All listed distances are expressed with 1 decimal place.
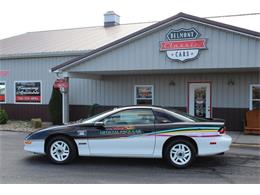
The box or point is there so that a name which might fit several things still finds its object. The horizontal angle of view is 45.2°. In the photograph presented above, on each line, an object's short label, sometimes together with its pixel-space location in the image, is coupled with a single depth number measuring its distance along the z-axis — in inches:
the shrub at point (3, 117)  637.1
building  436.1
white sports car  281.3
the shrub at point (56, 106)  618.2
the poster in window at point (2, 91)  738.8
